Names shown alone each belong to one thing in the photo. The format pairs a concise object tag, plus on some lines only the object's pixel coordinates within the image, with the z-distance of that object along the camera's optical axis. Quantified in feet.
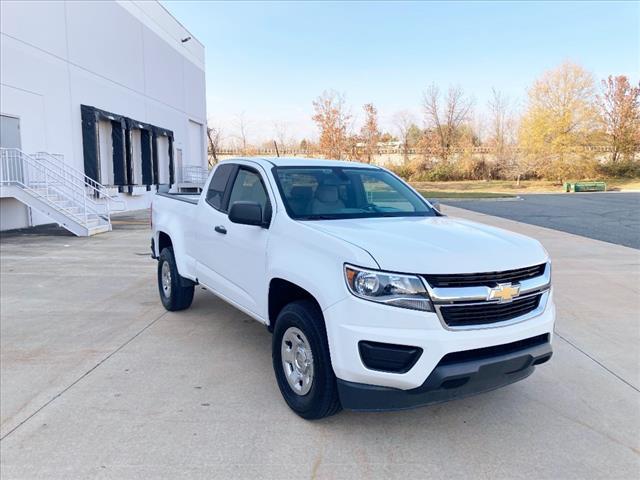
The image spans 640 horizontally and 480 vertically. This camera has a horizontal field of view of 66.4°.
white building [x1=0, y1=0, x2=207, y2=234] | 47.91
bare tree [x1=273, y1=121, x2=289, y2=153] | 196.48
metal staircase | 45.16
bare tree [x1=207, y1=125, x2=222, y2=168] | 187.01
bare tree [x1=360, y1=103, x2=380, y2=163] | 188.03
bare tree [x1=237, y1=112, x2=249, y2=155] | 201.14
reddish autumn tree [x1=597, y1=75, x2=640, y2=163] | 168.25
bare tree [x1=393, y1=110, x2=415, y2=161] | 197.51
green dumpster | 134.21
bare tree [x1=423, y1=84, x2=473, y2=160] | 197.16
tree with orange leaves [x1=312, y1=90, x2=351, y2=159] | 183.32
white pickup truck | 9.36
